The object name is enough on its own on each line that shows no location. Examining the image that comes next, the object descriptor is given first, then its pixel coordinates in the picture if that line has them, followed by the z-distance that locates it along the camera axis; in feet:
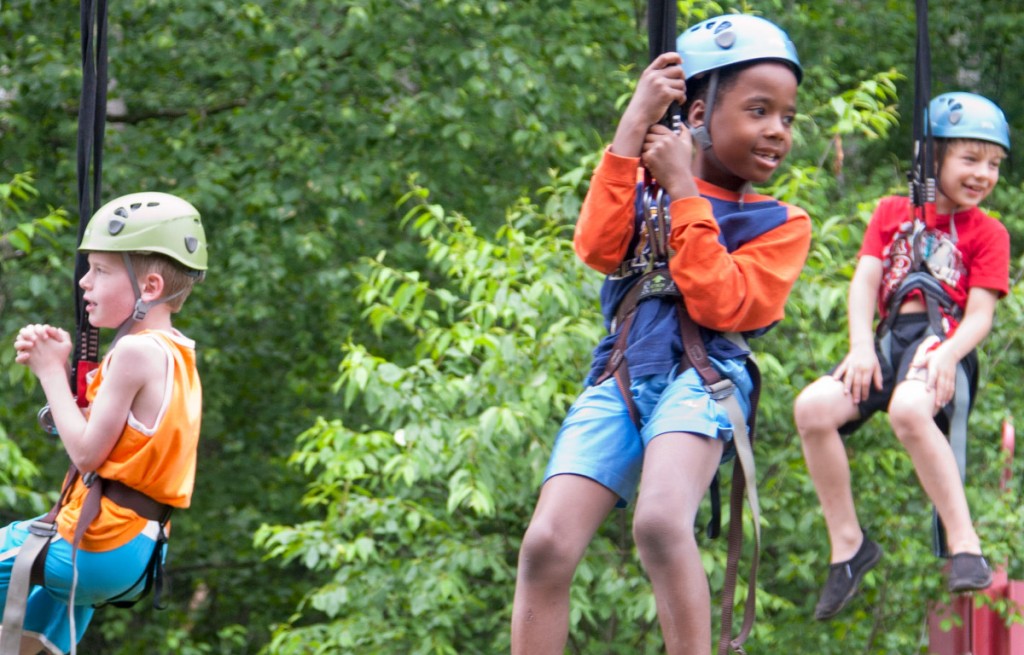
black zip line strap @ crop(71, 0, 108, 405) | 24.36
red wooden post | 38.14
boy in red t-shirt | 30.27
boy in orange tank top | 23.49
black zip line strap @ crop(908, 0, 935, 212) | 29.35
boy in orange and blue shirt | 21.13
